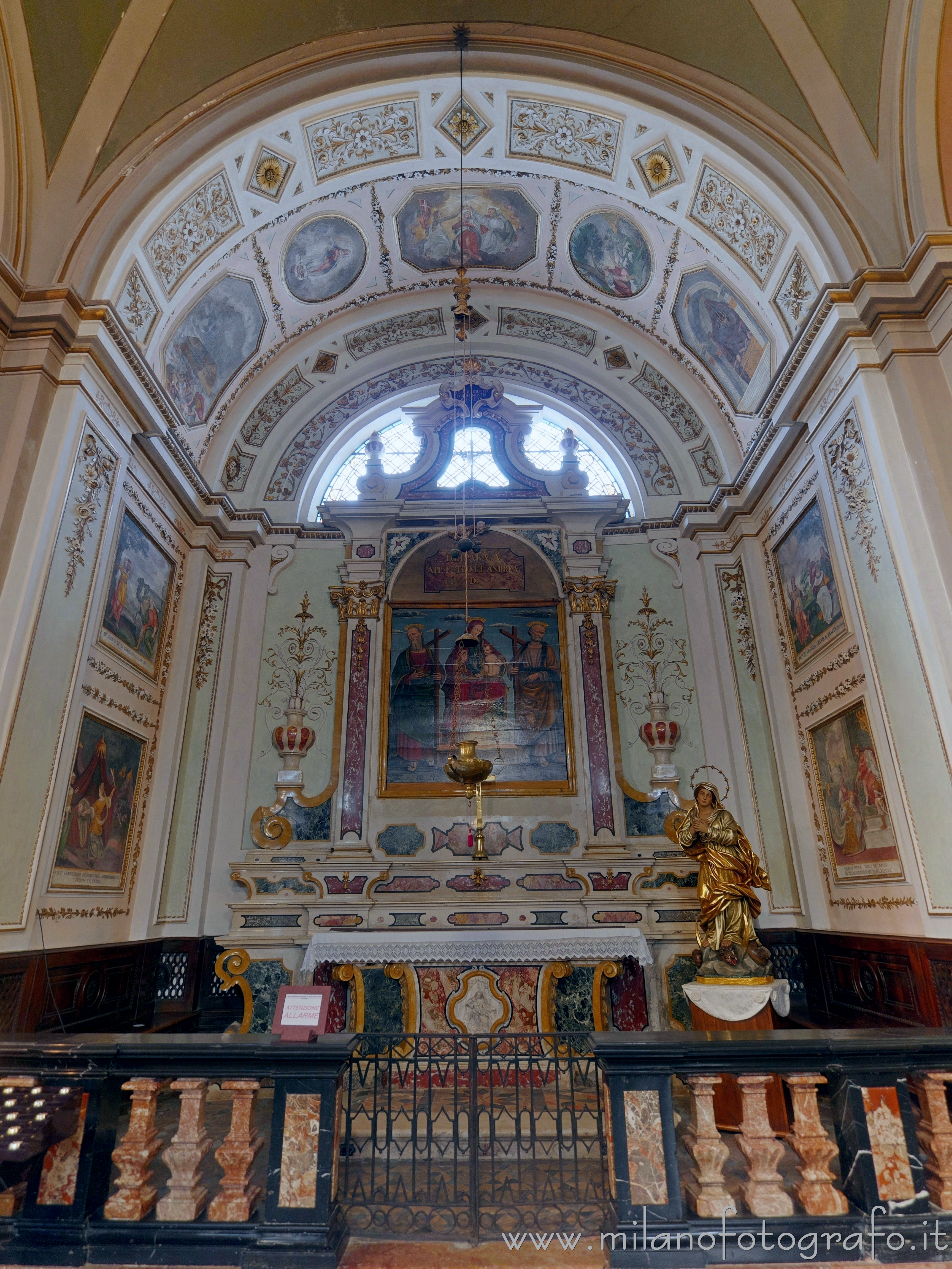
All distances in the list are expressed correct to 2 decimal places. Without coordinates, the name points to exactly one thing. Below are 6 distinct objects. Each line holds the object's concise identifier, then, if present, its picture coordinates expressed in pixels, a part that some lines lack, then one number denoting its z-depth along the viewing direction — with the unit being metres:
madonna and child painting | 8.82
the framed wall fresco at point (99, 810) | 6.38
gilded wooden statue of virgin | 5.77
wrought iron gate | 3.71
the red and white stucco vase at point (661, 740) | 8.66
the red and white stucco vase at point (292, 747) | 8.68
